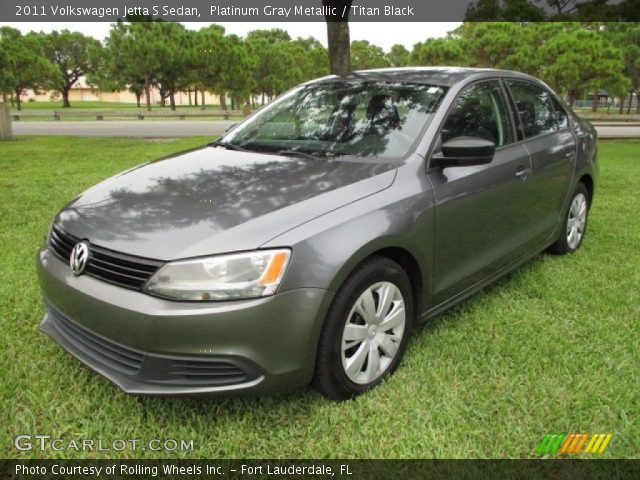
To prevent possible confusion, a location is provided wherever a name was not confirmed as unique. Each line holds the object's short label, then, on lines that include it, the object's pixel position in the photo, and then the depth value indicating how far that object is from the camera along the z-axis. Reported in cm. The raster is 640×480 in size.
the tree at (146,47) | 4056
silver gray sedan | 217
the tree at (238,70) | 3934
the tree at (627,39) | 3594
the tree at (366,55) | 5870
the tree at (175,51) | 4103
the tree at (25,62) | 4434
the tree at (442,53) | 3459
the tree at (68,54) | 5941
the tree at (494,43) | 3167
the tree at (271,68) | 4178
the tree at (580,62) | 2469
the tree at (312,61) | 4703
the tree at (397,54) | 6544
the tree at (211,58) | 3978
